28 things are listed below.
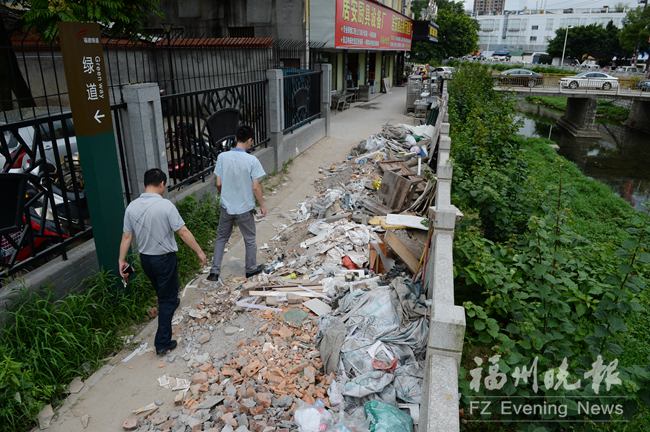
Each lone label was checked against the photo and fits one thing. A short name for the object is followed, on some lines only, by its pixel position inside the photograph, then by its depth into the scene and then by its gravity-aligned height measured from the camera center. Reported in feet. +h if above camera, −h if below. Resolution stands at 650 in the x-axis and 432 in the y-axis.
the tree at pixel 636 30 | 181.98 +12.67
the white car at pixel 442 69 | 144.77 -2.34
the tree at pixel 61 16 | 18.50 +1.85
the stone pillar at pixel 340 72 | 73.99 -1.74
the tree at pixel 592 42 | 243.40 +10.49
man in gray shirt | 14.03 -5.50
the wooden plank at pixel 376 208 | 26.99 -8.45
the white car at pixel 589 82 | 120.78 -5.15
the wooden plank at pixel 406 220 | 21.34 -7.33
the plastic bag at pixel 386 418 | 11.06 -8.49
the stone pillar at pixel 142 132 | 19.49 -3.07
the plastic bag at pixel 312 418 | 11.50 -8.78
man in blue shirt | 18.67 -5.23
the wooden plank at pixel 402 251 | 17.92 -7.33
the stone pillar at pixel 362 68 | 86.51 -1.29
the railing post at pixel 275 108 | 34.30 -3.47
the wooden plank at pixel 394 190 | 27.07 -7.57
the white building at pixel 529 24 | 397.39 +34.35
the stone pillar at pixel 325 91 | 46.44 -3.01
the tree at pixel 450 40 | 184.24 +8.79
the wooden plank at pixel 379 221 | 22.82 -8.22
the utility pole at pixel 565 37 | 248.03 +13.22
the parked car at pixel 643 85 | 114.11 -5.47
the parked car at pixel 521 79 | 131.75 -4.76
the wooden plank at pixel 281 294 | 17.79 -8.82
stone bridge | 112.68 -10.67
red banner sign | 53.31 +4.75
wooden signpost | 14.57 -2.36
